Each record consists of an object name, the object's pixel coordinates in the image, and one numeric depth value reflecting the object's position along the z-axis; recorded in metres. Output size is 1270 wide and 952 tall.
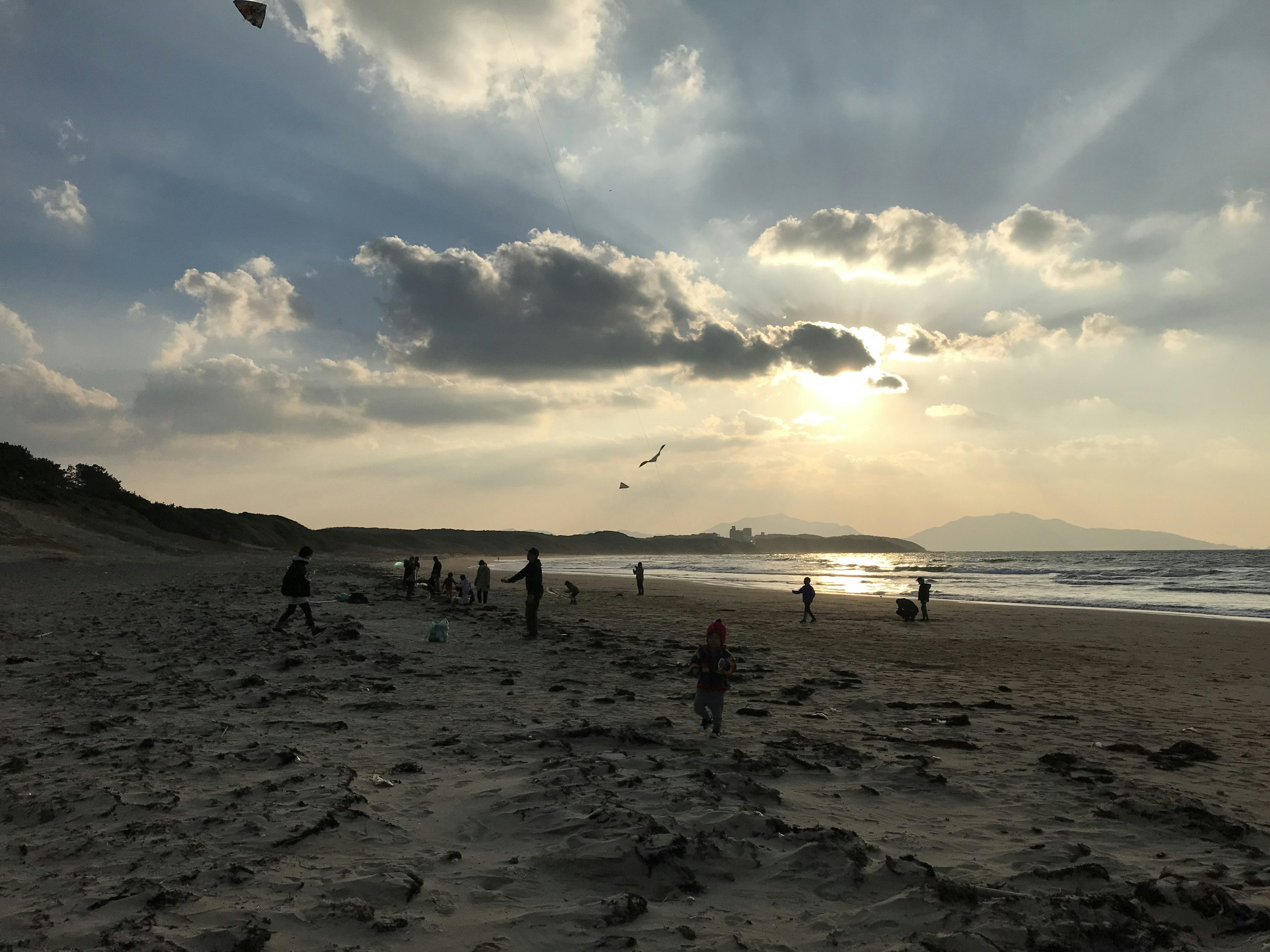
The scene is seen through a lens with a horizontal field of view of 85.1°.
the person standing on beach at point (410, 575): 24.81
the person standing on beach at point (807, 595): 22.69
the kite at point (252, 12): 10.32
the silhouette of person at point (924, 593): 23.69
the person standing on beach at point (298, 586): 13.82
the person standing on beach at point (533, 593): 15.80
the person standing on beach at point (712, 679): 7.74
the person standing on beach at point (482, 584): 24.00
